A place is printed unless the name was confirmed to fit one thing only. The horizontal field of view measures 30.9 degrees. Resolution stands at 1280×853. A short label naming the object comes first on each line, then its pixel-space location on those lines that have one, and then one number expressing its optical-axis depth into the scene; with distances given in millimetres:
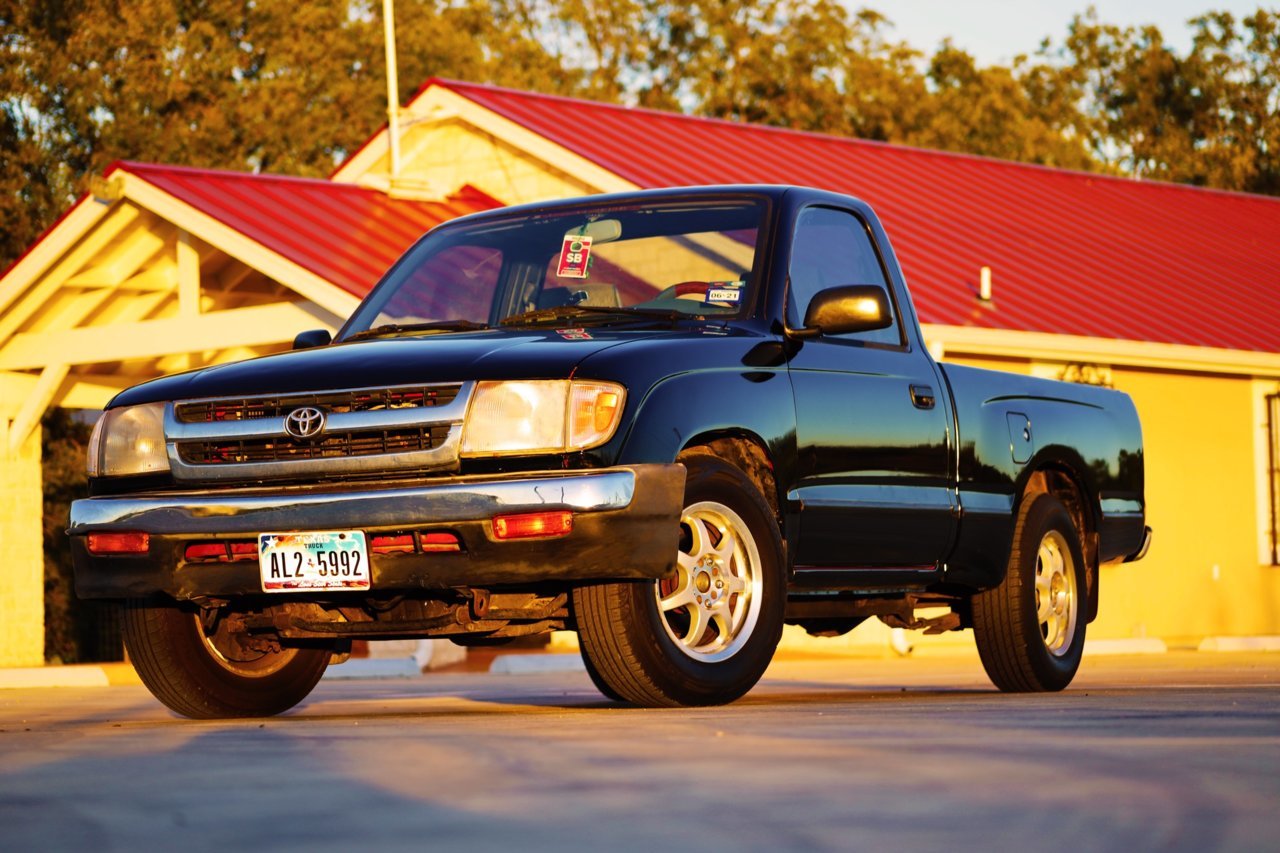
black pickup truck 7219
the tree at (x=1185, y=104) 55594
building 19750
